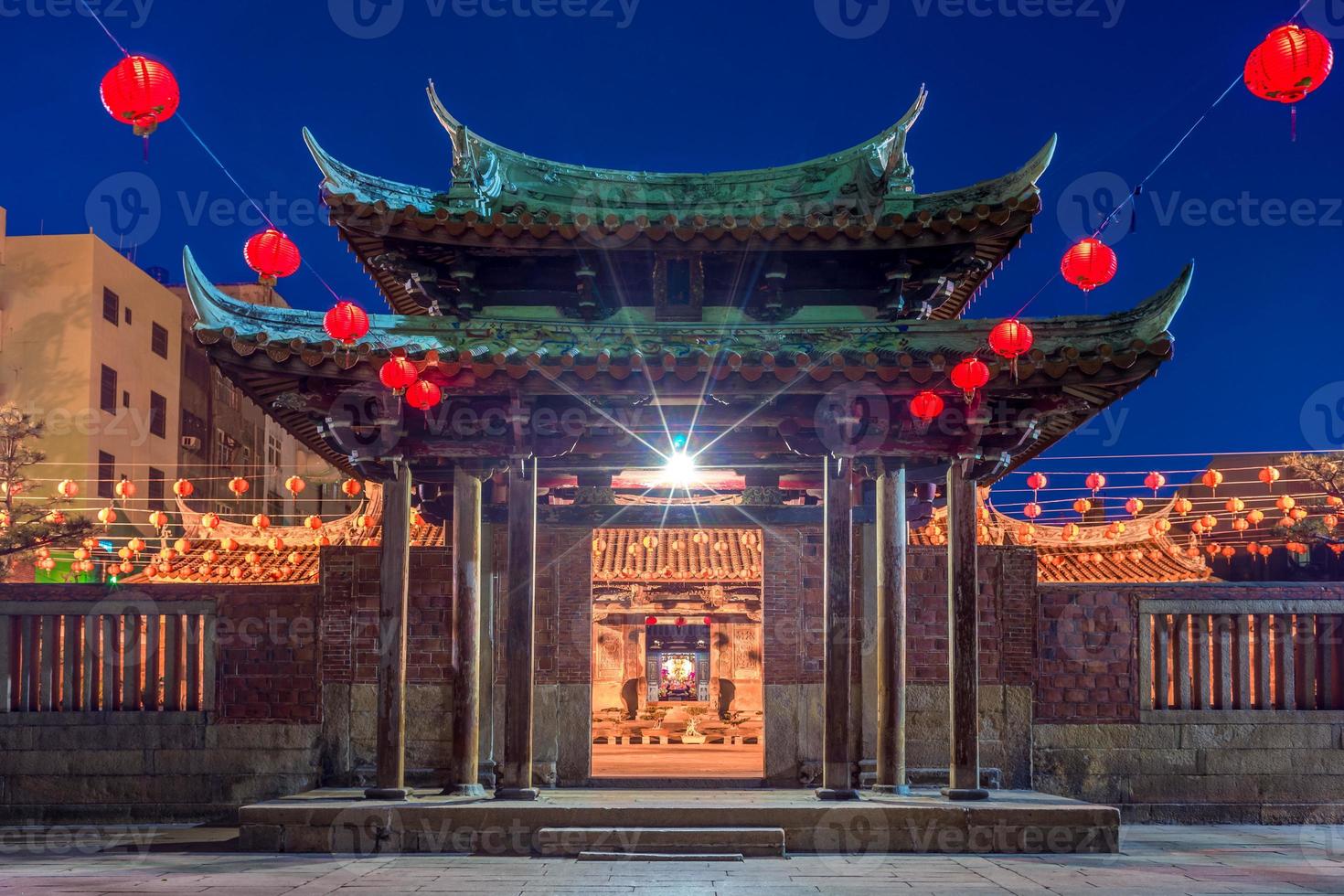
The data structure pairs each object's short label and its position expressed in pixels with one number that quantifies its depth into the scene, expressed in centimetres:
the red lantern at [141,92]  794
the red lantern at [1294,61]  756
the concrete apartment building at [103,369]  3222
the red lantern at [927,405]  1109
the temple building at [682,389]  1090
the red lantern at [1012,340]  1070
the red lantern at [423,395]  1088
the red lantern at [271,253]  1044
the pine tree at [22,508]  1919
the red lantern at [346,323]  1066
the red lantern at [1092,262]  1085
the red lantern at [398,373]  1063
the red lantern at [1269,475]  2271
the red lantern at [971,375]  1057
